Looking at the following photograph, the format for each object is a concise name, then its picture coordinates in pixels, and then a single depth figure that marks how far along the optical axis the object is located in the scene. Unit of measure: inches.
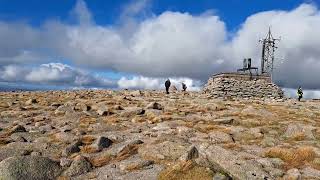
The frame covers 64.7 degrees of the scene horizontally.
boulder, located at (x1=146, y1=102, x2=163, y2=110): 870.2
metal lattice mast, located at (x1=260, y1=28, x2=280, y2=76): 1568.8
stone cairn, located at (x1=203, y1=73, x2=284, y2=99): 1340.4
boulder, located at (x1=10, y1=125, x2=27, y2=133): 628.4
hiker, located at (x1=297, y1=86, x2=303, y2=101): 1353.6
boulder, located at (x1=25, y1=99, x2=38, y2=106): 1025.5
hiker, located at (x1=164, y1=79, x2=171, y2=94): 1558.9
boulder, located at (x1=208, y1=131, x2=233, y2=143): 559.1
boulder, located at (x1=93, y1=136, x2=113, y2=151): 521.6
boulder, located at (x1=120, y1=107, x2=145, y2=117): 792.9
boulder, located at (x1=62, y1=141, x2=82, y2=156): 505.4
